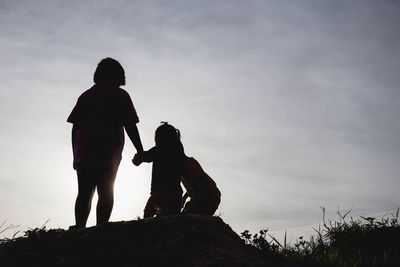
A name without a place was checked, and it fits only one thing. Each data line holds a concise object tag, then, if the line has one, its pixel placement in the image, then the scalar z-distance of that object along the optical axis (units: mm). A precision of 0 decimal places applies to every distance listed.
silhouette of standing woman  3730
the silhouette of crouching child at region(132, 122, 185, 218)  4793
